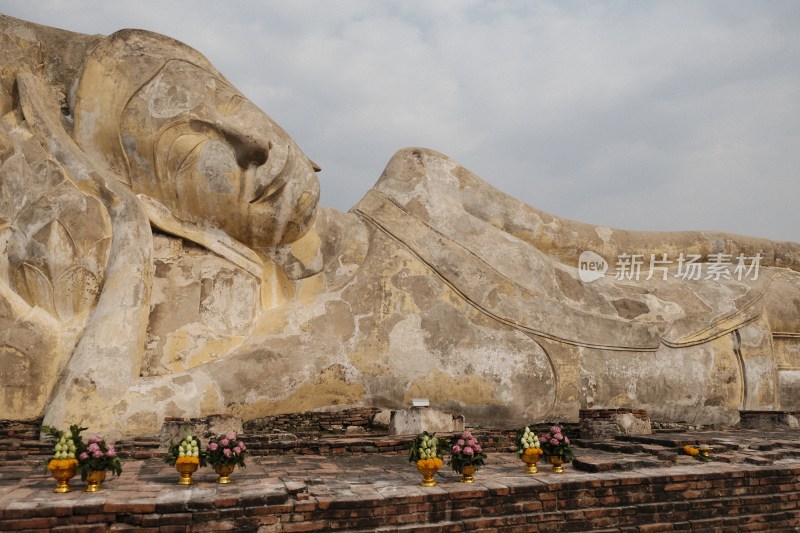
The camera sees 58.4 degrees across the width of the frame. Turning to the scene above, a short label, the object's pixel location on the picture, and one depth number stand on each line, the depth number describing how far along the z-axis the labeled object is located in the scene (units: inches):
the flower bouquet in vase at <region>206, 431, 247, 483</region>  184.9
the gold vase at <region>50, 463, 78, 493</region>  167.9
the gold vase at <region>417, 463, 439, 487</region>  185.6
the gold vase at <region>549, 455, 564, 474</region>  210.4
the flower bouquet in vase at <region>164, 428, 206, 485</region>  180.9
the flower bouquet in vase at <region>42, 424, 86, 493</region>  167.6
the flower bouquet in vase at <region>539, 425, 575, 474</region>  209.6
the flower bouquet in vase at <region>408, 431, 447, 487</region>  185.6
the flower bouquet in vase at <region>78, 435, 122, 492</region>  169.3
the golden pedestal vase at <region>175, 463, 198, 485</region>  181.0
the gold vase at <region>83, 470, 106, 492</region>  170.4
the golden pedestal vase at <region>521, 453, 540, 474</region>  208.5
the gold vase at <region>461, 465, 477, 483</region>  193.2
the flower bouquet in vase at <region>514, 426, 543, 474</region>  208.5
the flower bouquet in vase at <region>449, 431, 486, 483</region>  193.2
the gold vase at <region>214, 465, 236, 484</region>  185.6
